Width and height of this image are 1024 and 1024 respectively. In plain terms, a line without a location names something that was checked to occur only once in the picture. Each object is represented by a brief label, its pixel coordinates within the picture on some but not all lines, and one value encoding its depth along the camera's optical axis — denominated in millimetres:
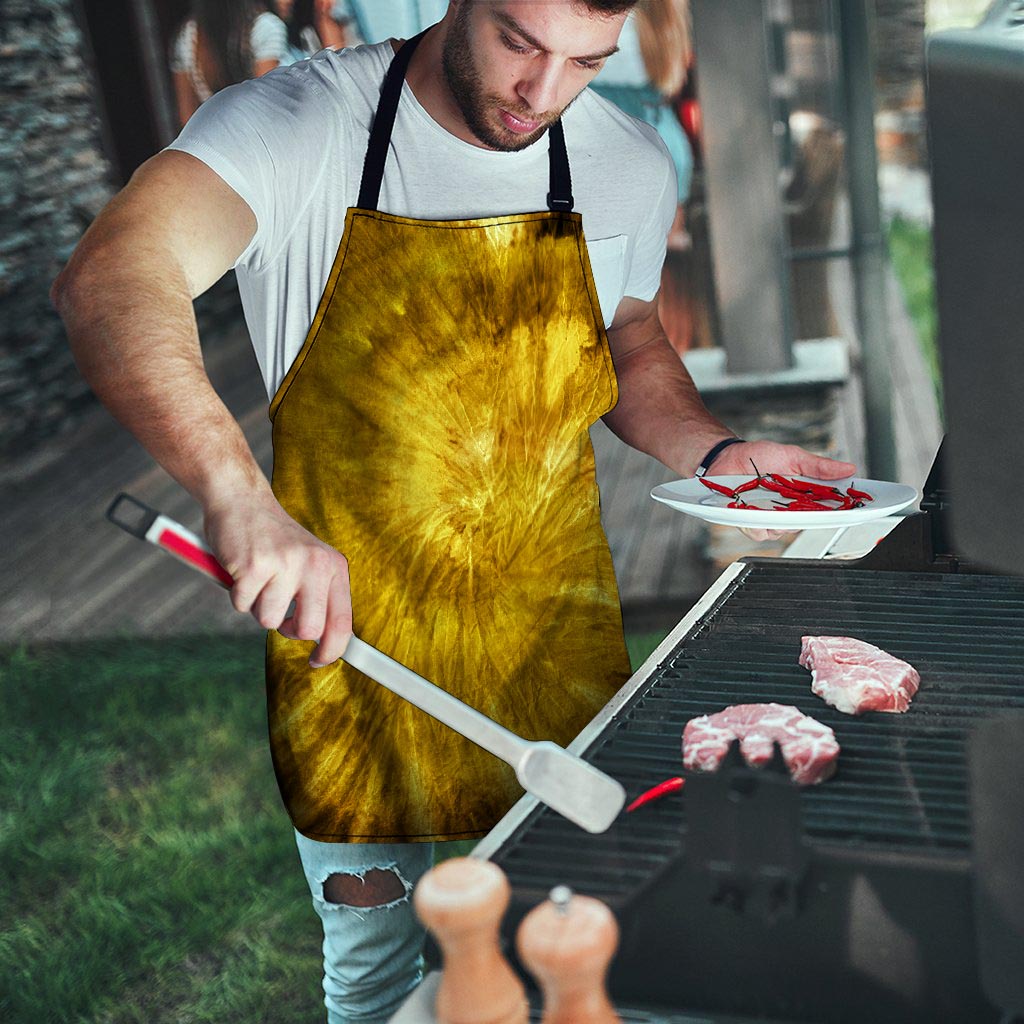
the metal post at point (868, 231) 4301
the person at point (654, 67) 4195
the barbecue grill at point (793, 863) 993
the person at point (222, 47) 5500
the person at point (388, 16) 4641
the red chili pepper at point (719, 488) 1847
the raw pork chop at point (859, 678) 1384
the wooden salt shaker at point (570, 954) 856
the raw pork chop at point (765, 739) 1265
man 1810
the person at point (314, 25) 5078
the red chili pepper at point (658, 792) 1235
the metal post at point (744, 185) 4078
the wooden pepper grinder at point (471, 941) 891
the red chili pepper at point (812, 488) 1835
